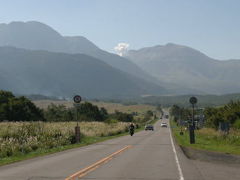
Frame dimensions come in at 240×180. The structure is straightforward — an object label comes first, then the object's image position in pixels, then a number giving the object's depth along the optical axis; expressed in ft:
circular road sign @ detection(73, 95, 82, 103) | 132.16
